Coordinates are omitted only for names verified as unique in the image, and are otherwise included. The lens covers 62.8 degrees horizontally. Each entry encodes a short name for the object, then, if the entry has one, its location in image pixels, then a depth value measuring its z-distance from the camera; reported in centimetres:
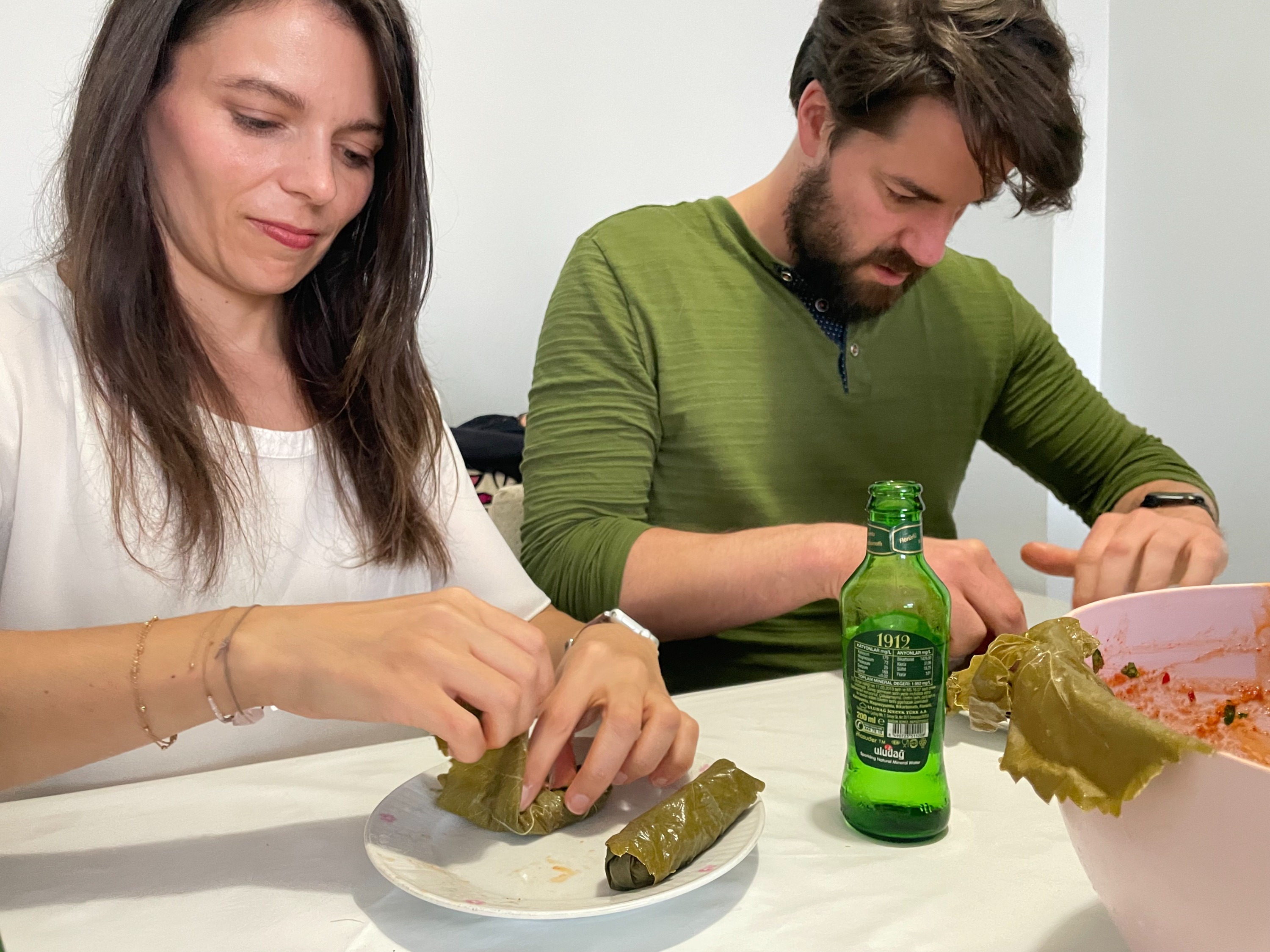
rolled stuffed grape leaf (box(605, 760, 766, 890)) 65
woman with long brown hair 78
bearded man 123
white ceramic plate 62
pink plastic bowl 42
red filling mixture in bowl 63
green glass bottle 70
